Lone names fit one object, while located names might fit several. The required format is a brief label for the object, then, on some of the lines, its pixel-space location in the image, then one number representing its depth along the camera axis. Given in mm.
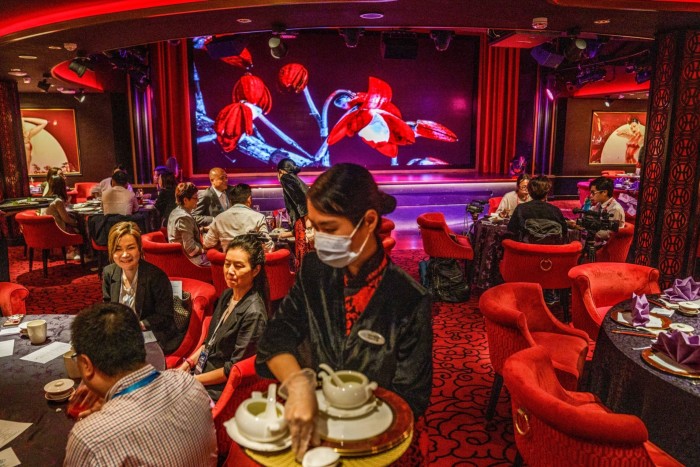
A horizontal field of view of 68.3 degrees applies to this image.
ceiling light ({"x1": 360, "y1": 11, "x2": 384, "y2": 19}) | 4629
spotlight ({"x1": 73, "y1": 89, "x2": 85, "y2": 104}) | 9787
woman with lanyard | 2273
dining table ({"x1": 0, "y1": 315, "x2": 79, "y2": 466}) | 1559
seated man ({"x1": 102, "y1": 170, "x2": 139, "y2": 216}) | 5926
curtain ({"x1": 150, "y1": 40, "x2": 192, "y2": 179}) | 10234
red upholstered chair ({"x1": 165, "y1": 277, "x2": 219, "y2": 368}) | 2775
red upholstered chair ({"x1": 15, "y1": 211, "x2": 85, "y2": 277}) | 6191
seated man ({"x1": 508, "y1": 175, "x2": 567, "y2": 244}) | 4641
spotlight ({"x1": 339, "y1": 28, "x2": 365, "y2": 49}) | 5803
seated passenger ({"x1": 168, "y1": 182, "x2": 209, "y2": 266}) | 4473
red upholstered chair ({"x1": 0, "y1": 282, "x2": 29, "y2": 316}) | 3077
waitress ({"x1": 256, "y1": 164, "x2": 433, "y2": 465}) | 1180
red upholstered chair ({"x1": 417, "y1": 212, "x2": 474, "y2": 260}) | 5449
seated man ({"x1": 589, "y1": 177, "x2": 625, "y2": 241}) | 5211
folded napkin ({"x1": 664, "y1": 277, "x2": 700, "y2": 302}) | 2934
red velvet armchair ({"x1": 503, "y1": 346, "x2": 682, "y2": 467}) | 1608
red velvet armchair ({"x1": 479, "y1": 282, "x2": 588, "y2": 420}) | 2650
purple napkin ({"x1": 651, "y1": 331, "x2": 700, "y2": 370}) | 2057
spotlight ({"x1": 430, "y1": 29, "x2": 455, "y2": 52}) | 5895
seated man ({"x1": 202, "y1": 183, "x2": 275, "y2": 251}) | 4305
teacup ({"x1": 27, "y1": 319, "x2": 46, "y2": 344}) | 2367
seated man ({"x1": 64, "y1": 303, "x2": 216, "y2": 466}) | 1271
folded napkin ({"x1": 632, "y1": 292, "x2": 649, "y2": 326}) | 2561
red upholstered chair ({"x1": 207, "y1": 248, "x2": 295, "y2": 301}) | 4078
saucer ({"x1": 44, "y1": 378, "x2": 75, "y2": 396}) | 1862
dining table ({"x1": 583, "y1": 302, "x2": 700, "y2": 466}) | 1921
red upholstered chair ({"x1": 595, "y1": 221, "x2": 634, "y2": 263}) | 5074
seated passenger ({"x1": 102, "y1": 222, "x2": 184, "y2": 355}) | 2809
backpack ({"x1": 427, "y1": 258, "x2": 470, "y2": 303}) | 5398
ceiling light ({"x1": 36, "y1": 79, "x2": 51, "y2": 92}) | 8047
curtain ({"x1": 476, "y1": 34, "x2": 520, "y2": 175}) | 11430
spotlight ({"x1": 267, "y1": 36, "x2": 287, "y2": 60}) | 5430
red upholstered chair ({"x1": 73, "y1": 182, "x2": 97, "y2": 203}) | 9906
